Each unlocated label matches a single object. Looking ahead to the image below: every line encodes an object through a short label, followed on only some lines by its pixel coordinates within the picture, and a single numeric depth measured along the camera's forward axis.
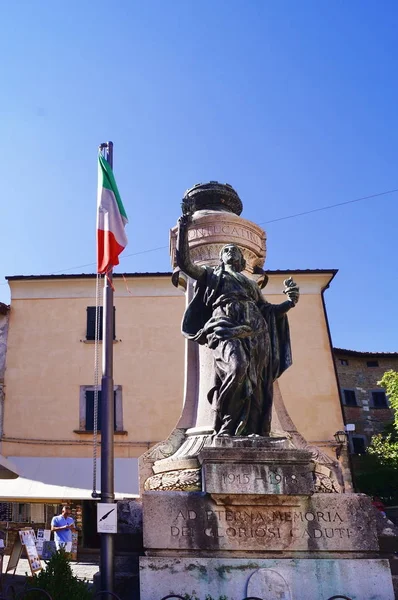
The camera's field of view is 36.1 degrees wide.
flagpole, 5.15
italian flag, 7.08
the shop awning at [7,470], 8.94
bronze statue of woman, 5.95
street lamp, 20.30
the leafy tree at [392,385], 24.34
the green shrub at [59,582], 4.62
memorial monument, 5.01
